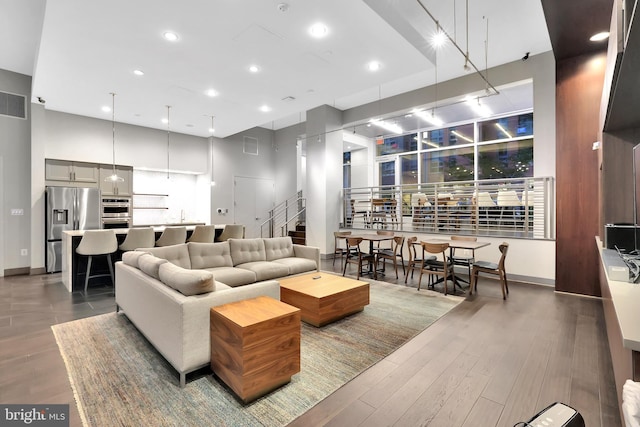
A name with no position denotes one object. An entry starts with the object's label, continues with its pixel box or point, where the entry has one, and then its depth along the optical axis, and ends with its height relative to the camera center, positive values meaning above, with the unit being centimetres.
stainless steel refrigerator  609 -2
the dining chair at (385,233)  653 -45
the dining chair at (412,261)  509 -83
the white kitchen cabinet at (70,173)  645 +94
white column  795 +104
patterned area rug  193 -130
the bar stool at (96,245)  470 -49
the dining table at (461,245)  474 -53
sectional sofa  226 -75
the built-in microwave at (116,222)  710 -21
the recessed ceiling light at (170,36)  364 +221
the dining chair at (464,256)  506 -83
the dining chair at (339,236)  638 -50
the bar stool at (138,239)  508 -43
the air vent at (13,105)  581 +217
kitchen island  481 -80
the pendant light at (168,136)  829 +218
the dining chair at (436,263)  459 -84
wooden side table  202 -96
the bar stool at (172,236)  543 -42
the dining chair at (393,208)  753 +12
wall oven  709 +5
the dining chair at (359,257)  552 -86
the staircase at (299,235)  887 -66
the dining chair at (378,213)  765 -1
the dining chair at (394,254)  560 -80
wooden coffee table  339 -101
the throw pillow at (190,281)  236 -55
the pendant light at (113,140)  729 +183
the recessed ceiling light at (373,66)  445 +224
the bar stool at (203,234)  576 -40
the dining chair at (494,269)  439 -85
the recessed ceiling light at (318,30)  351 +221
